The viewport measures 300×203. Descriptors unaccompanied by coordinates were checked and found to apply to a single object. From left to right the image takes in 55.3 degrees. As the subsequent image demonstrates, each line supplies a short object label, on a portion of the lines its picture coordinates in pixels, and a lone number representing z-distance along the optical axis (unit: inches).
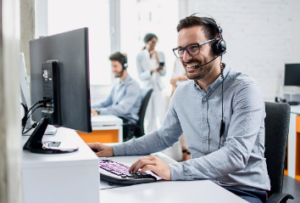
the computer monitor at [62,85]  31.5
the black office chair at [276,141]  44.7
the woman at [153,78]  161.5
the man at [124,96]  126.6
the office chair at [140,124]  117.7
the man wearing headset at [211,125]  38.9
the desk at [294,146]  114.7
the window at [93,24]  167.6
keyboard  35.3
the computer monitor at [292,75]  160.7
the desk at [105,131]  95.4
